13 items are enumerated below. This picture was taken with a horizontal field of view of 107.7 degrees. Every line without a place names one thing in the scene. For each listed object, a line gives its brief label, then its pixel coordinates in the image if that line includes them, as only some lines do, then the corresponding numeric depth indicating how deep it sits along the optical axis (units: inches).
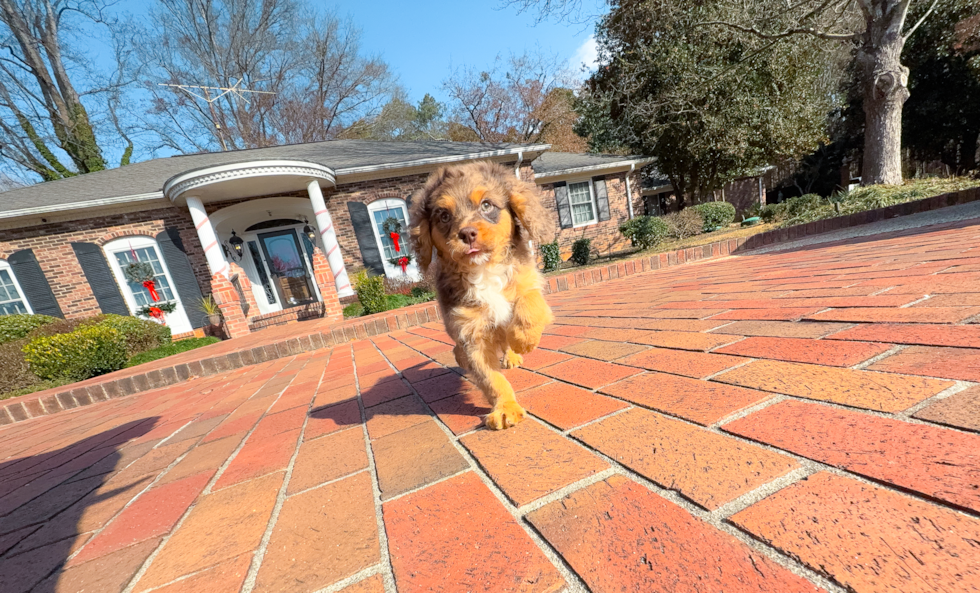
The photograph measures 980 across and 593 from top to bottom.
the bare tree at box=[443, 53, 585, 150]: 864.3
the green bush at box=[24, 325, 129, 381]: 270.2
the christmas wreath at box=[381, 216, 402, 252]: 495.2
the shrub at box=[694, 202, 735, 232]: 570.6
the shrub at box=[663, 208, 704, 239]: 531.2
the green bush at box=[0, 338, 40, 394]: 274.7
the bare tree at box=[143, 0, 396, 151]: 826.2
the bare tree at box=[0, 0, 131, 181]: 692.7
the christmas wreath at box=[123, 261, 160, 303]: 421.1
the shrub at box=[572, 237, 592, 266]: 494.3
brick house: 390.6
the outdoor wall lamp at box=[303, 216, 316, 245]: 497.7
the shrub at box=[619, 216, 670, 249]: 491.5
